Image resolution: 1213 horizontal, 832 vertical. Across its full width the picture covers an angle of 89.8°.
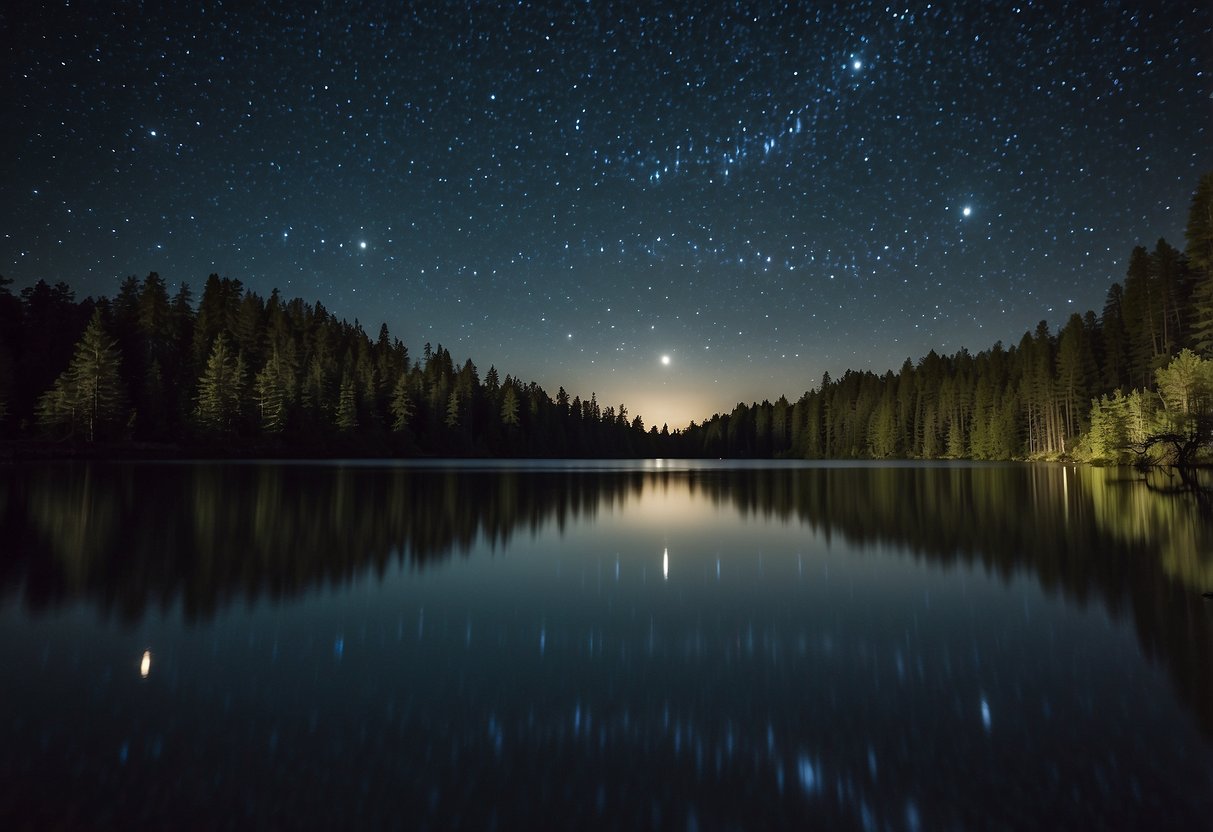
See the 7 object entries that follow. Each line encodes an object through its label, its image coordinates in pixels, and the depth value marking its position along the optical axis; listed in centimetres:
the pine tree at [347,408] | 9062
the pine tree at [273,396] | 8100
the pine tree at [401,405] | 10064
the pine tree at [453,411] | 10888
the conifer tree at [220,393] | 7444
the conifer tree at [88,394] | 6056
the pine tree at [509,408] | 12306
